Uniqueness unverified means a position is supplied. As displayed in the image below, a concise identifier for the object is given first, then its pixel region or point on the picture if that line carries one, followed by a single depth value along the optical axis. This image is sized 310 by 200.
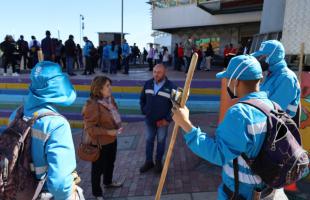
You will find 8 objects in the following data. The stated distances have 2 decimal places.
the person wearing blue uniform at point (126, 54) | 10.69
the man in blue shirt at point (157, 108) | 3.71
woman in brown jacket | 2.99
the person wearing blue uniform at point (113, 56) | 10.33
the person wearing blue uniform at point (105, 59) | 10.56
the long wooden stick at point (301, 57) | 3.09
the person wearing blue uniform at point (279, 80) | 2.38
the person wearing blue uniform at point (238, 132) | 1.36
